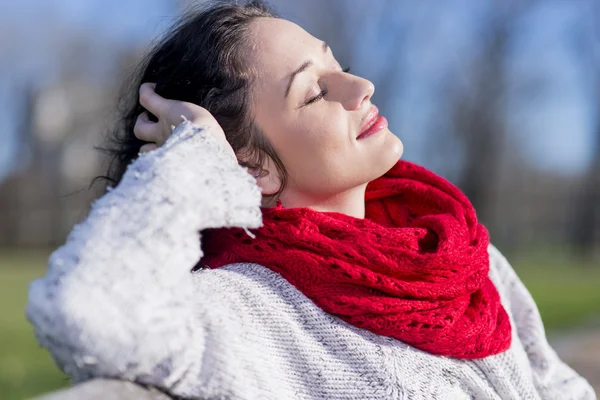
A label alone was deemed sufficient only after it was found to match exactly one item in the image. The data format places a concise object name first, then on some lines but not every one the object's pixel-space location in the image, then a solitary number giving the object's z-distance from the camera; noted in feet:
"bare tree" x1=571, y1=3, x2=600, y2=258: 57.65
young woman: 2.79
